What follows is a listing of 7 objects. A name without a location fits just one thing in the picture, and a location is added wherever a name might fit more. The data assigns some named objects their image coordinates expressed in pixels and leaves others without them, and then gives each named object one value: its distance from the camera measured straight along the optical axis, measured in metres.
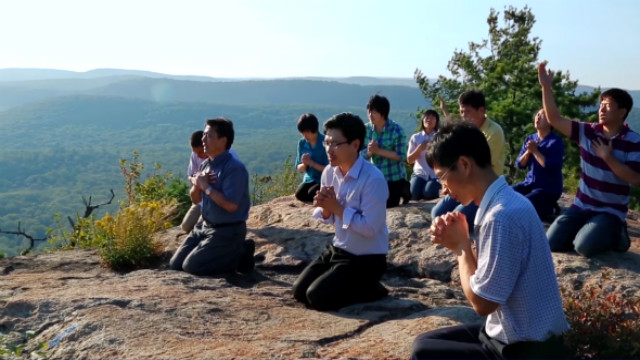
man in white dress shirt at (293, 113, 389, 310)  4.86
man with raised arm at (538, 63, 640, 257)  5.44
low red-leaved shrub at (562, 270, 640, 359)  3.42
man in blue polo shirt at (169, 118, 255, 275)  6.21
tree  19.23
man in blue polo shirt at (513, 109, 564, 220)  6.25
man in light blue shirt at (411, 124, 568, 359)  2.78
